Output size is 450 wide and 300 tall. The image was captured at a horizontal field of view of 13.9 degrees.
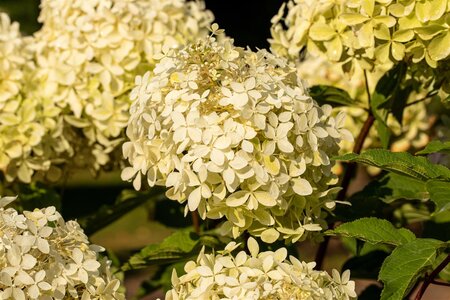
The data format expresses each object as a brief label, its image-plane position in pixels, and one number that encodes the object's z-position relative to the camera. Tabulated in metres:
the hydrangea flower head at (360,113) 2.30
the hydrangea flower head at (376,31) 1.54
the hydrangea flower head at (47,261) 1.34
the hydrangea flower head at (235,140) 1.41
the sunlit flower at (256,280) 1.35
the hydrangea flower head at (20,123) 1.78
